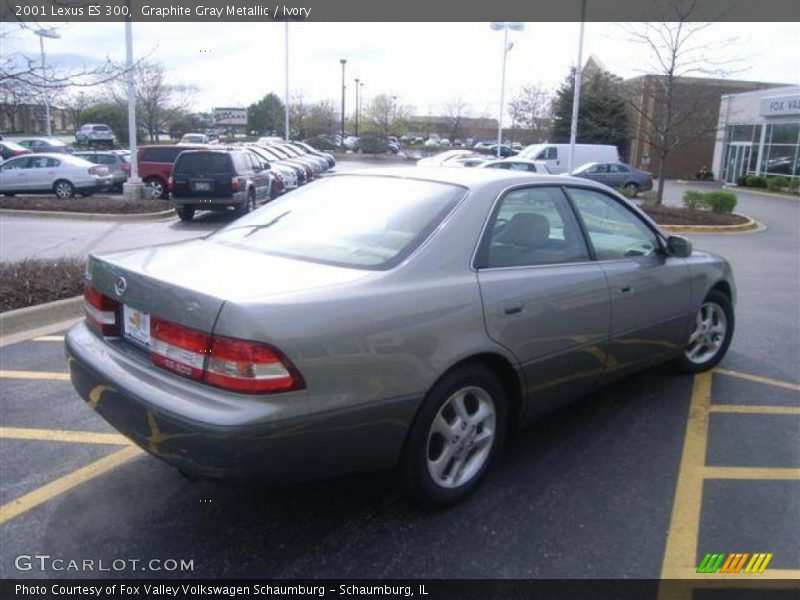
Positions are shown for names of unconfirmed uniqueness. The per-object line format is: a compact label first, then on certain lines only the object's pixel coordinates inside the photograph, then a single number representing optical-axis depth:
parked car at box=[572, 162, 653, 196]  25.97
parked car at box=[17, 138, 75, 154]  29.98
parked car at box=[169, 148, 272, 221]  15.16
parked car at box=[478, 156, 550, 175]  20.36
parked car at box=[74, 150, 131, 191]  22.19
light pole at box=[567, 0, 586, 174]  22.05
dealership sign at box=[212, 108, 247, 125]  57.12
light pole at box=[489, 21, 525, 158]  31.74
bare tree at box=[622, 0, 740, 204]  18.45
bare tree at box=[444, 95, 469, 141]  67.88
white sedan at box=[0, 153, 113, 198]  19.55
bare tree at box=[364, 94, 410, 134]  70.88
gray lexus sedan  2.49
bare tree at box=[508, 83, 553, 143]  51.34
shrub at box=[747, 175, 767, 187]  33.34
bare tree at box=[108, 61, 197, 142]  43.12
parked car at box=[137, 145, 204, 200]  19.42
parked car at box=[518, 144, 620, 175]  27.66
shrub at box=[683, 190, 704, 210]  18.92
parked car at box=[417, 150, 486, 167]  28.69
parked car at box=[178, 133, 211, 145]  43.05
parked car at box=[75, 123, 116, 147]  45.94
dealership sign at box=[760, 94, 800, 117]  31.74
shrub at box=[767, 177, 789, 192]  31.58
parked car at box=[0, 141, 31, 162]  26.82
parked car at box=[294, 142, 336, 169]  37.22
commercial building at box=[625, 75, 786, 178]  23.00
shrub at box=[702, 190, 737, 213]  18.23
